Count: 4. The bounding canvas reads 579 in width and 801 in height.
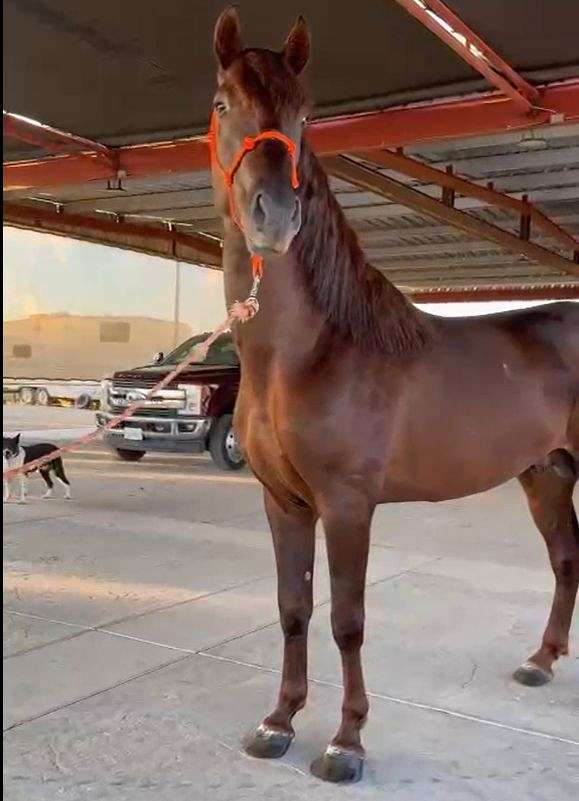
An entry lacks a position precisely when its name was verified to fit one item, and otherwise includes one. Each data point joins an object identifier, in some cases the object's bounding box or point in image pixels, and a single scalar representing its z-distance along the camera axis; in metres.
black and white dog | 6.51
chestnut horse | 2.05
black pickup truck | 8.77
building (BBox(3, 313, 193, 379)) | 14.89
